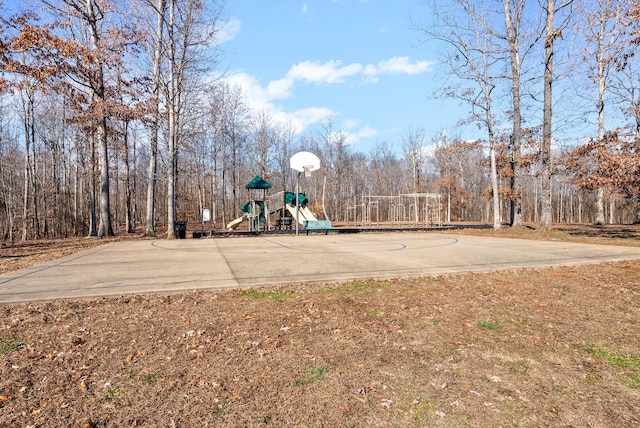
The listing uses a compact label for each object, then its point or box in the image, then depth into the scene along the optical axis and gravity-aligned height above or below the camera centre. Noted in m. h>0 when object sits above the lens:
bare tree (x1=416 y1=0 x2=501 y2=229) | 16.44 +5.83
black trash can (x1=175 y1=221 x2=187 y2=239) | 14.23 -0.65
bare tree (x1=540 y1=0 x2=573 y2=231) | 13.88 +3.84
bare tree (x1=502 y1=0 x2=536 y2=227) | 15.75 +6.37
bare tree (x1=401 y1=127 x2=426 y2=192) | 43.16 +6.80
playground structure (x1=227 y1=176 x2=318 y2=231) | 20.14 +0.20
